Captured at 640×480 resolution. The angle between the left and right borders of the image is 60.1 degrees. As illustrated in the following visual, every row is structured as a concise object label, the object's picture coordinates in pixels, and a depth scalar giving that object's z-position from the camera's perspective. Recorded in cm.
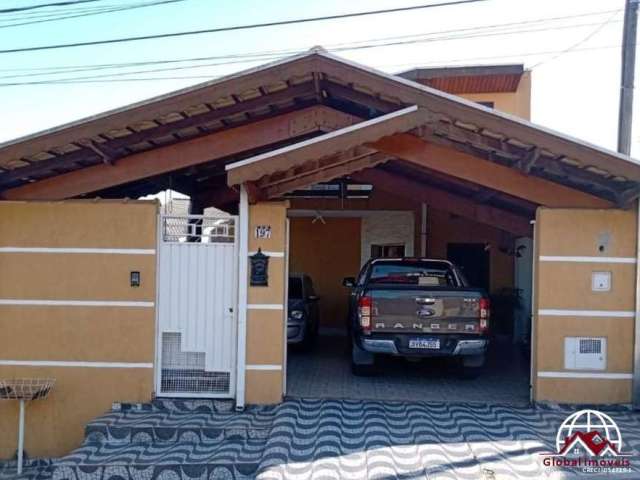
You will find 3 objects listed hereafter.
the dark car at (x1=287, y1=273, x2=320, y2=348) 1028
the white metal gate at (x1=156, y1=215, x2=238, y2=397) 736
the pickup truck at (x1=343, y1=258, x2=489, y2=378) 784
